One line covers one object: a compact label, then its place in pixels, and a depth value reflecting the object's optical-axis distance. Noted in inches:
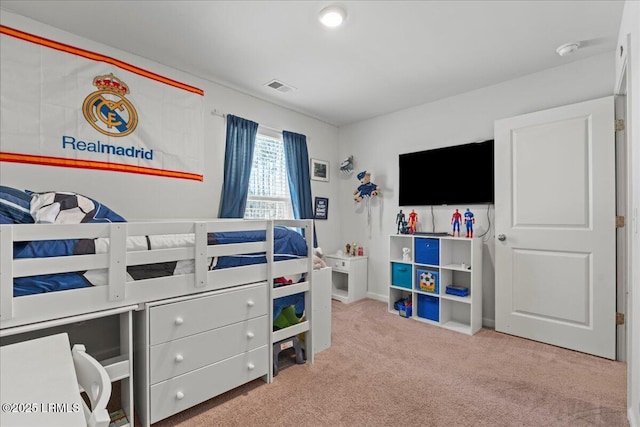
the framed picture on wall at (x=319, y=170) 162.1
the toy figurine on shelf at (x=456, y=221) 126.2
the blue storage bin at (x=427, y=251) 125.0
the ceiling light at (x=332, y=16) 77.0
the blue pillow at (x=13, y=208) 57.2
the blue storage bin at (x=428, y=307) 125.6
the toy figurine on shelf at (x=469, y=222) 121.3
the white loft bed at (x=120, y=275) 49.8
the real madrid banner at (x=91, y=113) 79.8
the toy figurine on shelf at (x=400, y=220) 143.3
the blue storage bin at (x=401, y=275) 135.0
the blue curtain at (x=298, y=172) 146.8
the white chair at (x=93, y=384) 27.5
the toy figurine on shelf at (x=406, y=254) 137.3
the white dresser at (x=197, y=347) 62.8
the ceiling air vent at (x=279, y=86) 121.1
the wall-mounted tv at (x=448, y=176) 122.1
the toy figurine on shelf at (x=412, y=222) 140.7
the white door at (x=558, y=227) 94.6
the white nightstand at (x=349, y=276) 154.3
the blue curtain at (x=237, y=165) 121.8
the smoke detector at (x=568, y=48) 93.7
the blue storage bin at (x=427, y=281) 125.5
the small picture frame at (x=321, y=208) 162.6
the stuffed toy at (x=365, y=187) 156.8
